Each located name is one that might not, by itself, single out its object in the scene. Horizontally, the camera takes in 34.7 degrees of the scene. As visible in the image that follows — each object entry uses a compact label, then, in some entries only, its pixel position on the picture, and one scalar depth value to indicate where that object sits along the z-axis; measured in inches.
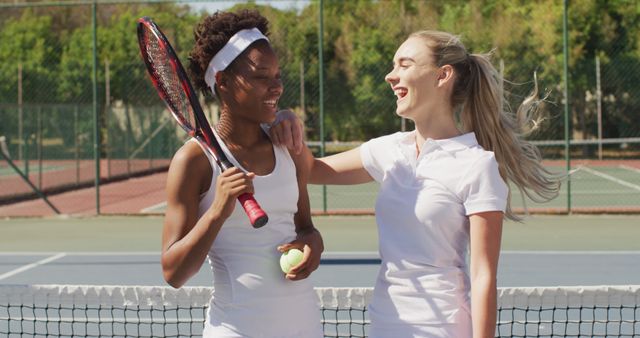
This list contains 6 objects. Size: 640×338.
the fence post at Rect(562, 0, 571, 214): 425.1
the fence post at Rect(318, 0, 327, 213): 434.1
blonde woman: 90.6
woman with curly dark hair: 89.6
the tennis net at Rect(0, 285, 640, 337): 163.3
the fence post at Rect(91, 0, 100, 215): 455.8
